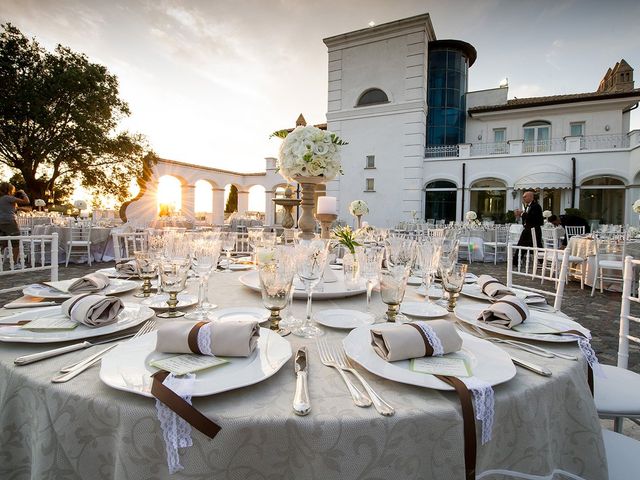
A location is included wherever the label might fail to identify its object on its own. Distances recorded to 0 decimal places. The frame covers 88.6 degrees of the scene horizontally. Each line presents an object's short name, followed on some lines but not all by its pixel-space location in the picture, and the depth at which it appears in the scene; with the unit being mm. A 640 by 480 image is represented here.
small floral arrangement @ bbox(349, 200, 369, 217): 5562
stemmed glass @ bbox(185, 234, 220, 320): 1290
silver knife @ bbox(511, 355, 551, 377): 834
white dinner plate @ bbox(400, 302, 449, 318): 1355
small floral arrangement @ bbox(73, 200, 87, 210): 11719
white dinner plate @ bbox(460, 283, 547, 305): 1590
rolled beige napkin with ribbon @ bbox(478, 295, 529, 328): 1176
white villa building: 12875
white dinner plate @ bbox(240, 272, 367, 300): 1627
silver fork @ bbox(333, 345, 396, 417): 646
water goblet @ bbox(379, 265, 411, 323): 1226
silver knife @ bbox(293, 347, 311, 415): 644
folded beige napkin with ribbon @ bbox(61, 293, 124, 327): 1062
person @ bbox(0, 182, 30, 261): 6168
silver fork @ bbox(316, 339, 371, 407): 677
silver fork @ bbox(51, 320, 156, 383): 743
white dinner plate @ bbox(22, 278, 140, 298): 1484
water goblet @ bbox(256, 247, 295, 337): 1094
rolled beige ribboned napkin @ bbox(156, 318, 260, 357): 824
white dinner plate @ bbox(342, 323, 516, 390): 748
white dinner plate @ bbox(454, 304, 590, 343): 1086
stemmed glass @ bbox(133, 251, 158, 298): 1571
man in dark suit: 7113
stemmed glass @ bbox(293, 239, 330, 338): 1200
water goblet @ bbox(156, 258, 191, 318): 1233
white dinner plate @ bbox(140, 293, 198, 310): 1353
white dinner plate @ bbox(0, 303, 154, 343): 948
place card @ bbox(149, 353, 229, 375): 743
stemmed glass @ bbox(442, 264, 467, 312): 1465
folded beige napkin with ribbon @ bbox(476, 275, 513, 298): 1561
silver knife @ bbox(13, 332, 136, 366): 823
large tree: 12203
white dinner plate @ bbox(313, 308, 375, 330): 1190
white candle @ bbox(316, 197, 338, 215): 2166
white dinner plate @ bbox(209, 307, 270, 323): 1229
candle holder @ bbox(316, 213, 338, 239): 2162
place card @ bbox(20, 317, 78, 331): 1019
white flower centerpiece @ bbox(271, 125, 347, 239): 2107
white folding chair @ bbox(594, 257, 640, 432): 1351
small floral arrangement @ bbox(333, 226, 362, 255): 1691
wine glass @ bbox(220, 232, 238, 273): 2254
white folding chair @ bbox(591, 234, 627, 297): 5637
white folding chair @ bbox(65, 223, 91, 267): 7578
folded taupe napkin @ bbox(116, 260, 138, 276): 1985
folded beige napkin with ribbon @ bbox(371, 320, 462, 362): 841
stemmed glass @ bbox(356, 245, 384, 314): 1331
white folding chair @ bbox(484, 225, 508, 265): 9152
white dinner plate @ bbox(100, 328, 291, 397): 686
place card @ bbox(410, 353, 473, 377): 781
